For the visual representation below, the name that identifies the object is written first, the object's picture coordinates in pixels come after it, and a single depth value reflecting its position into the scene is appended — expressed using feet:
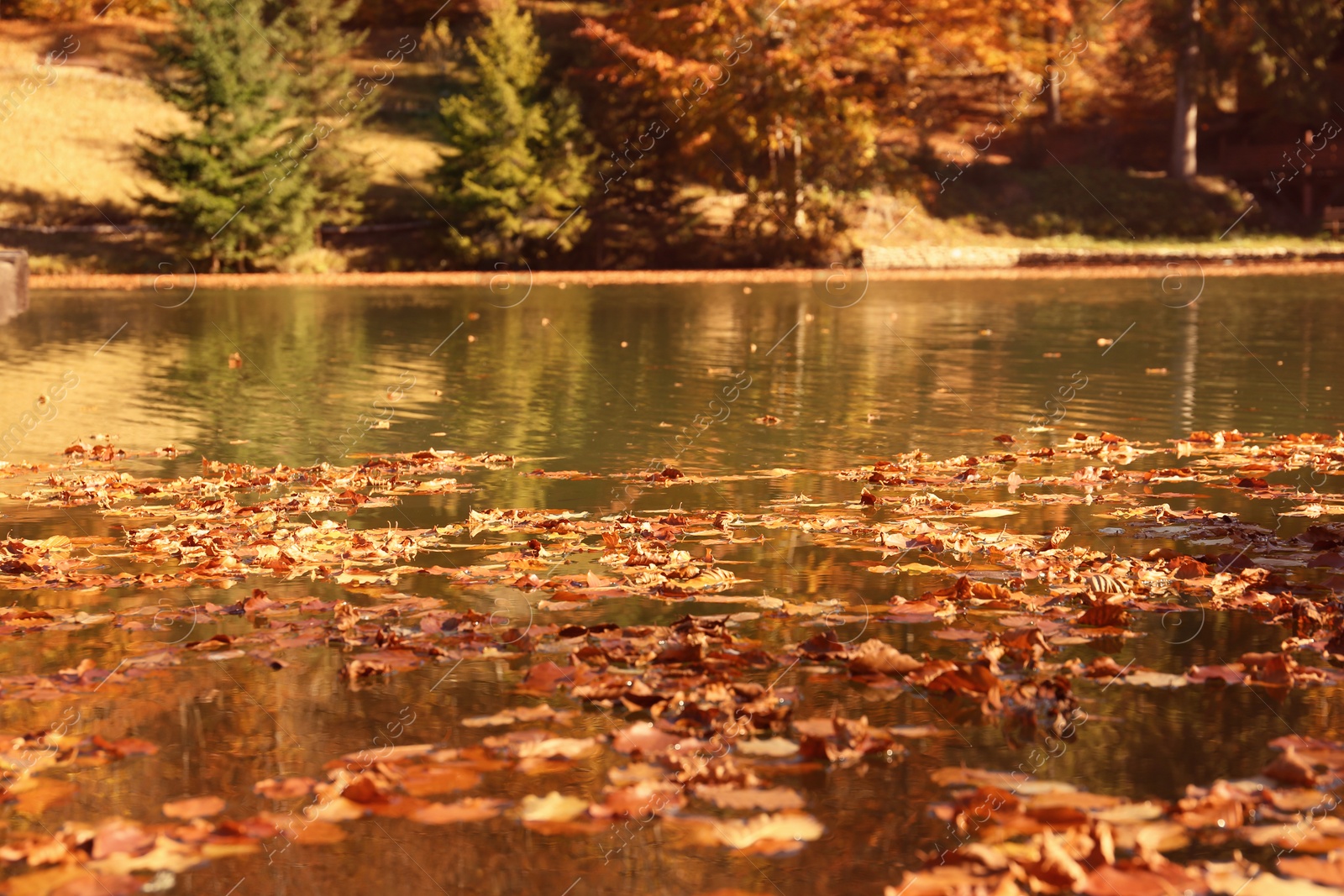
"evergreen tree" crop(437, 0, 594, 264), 128.36
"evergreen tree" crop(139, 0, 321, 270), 122.93
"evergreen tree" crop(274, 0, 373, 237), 132.57
